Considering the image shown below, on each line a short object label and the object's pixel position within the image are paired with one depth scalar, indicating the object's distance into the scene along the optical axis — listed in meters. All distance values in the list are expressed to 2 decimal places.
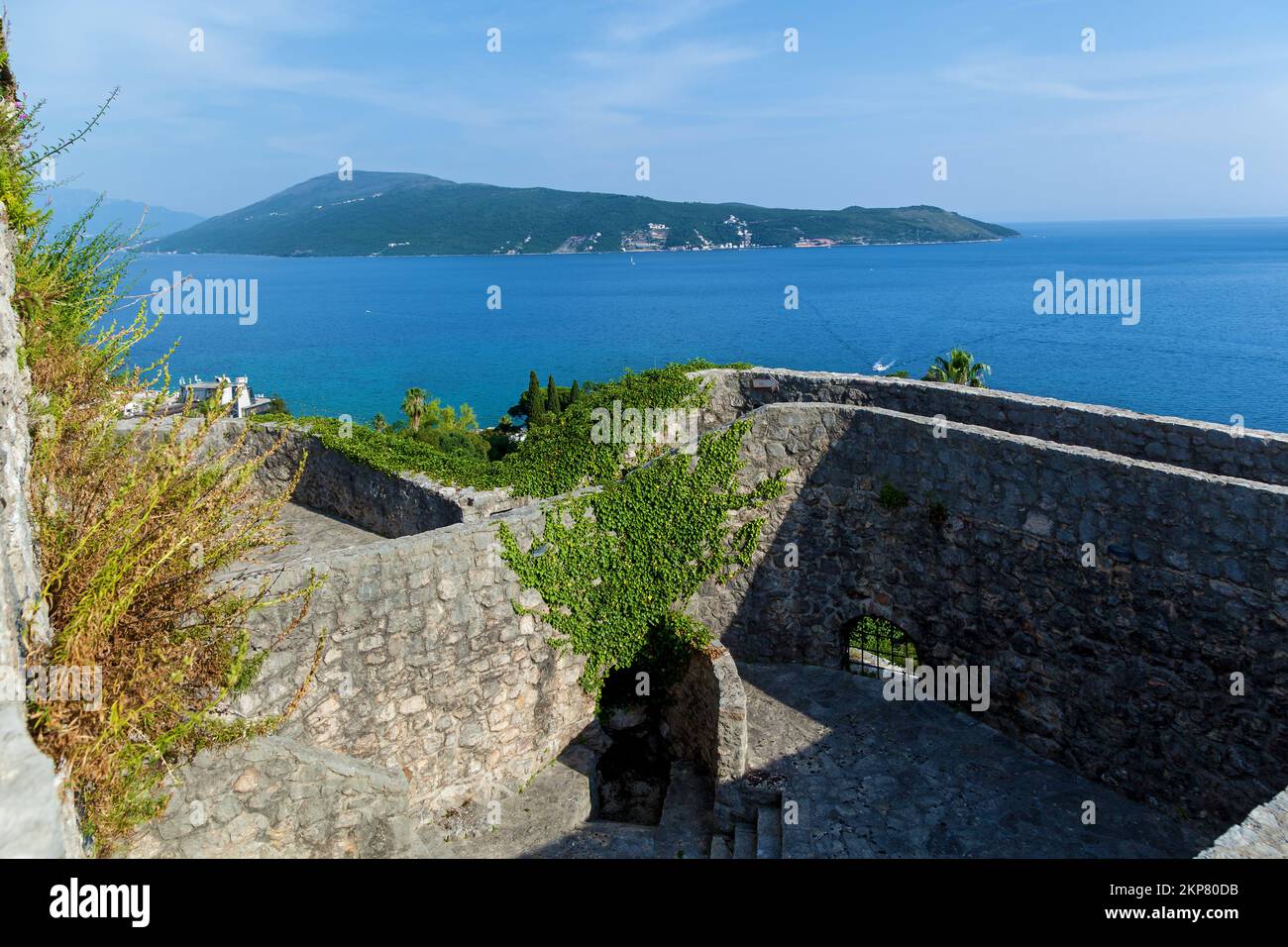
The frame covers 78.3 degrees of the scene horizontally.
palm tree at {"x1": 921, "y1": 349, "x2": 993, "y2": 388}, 37.88
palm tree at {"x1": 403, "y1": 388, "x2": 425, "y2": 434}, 56.59
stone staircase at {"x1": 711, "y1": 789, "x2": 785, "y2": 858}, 8.75
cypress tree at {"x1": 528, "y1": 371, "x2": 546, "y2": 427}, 47.41
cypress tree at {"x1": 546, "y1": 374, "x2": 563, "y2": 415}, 48.56
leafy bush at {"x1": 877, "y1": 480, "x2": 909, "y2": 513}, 10.71
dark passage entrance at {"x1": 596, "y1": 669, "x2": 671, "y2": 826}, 10.23
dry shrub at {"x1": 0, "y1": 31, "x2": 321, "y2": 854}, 4.58
